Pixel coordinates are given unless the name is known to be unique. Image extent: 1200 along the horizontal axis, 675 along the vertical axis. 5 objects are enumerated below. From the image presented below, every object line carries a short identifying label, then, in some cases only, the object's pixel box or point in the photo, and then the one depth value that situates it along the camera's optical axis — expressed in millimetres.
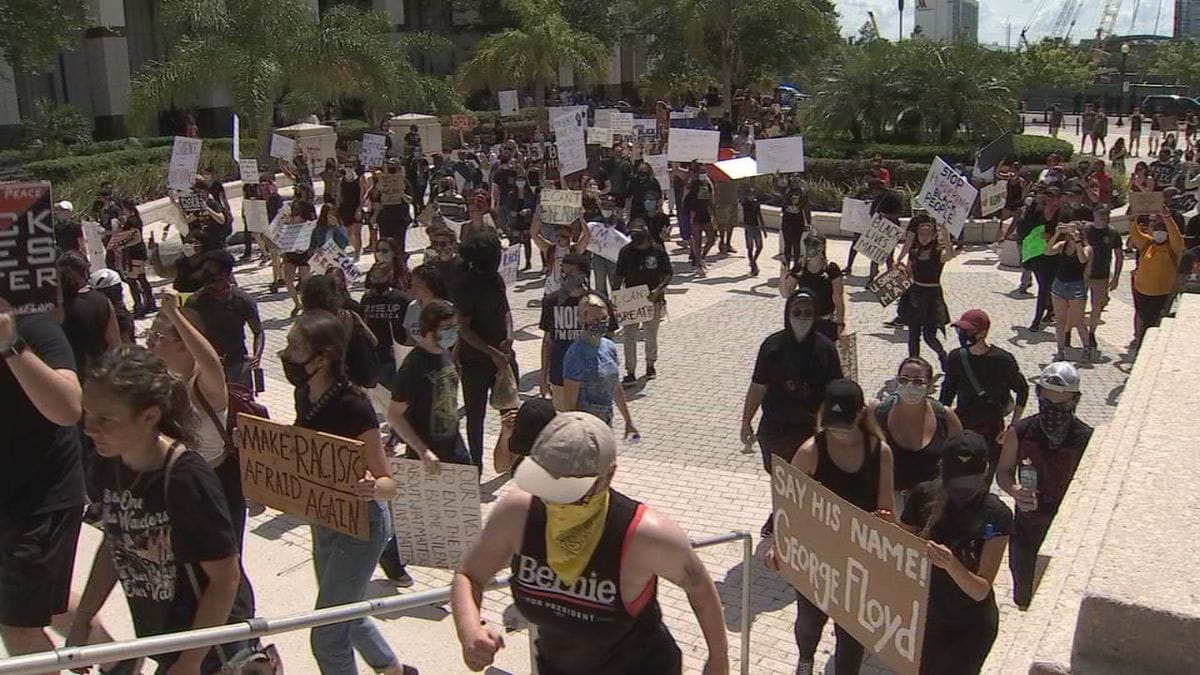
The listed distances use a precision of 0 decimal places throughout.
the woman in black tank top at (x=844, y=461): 5172
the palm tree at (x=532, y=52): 38031
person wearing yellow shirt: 10500
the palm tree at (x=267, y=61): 27078
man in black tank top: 3082
